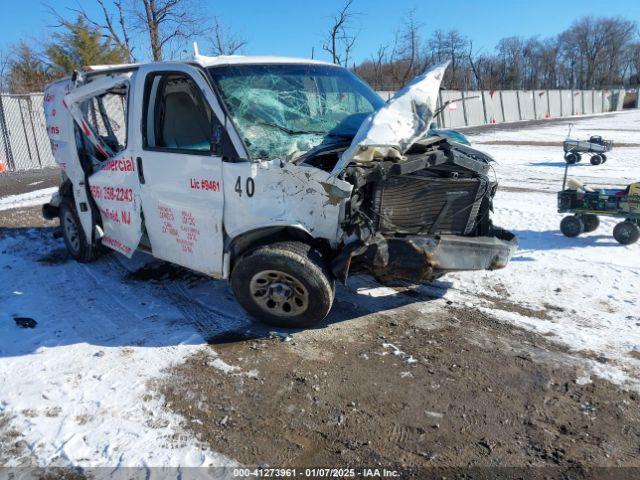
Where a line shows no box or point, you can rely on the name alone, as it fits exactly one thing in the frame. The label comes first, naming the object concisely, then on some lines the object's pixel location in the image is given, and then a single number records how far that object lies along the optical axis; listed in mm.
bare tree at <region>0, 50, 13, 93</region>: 26438
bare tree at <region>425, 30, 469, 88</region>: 45631
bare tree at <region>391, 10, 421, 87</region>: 32200
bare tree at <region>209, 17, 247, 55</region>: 24000
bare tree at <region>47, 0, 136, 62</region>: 21323
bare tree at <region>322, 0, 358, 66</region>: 26547
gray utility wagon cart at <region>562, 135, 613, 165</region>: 11273
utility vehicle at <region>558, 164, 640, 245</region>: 6012
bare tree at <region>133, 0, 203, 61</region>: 20250
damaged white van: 3623
